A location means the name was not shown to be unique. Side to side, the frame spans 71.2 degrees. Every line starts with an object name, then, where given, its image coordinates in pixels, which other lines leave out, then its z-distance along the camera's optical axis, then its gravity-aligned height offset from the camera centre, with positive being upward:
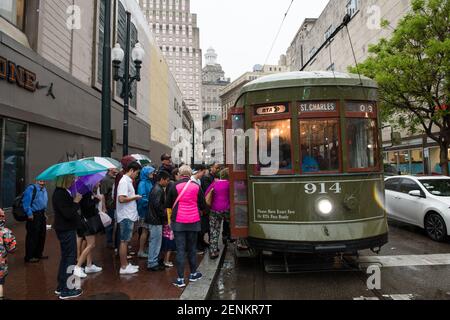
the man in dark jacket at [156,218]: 5.33 -0.72
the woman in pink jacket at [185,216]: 4.74 -0.62
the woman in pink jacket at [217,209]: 6.37 -0.69
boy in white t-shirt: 5.11 -0.62
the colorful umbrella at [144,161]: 9.43 +0.46
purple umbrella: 4.82 -0.12
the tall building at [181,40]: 116.94 +51.99
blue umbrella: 4.14 +0.09
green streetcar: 5.02 +0.06
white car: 7.26 -0.75
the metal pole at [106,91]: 7.62 +2.08
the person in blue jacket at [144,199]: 6.05 -0.45
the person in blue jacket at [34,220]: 5.83 -0.82
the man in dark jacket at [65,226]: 4.14 -0.65
